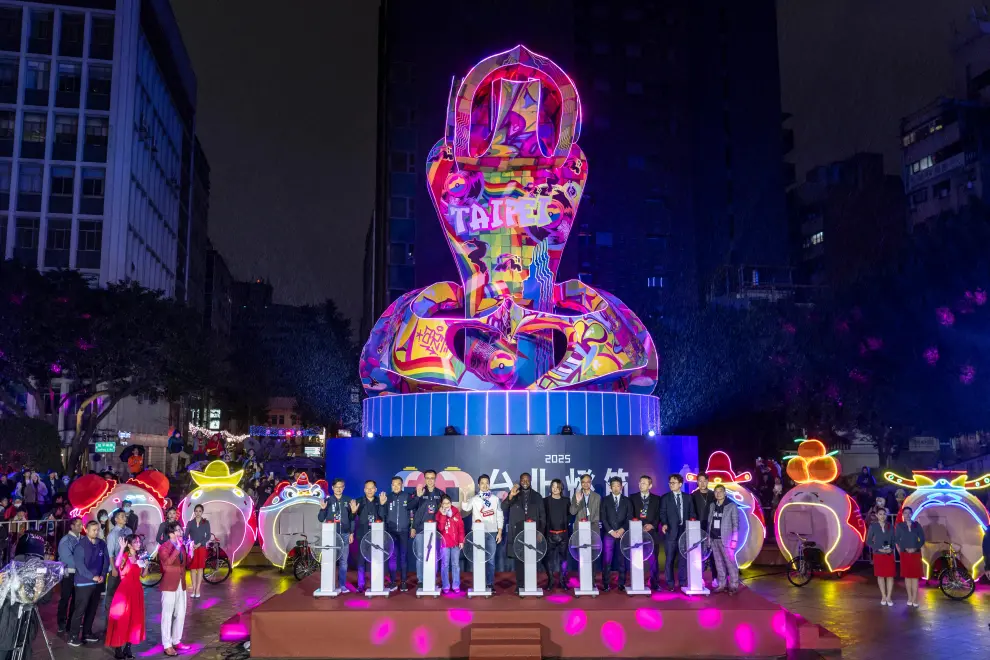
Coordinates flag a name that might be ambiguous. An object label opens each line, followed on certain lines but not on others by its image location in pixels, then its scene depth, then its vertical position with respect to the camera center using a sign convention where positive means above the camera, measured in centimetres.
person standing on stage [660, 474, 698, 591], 1321 -101
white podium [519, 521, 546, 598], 1279 -159
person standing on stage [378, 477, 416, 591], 1351 -103
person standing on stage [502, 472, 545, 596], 1341 -90
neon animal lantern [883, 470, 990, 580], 1673 -126
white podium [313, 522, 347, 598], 1301 -163
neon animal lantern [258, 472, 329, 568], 1877 -137
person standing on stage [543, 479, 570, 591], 1353 -123
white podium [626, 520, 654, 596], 1292 -160
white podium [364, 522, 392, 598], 1292 -164
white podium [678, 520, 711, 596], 1277 -163
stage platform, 1196 -241
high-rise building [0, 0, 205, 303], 4925 +1793
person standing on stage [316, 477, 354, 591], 1332 -98
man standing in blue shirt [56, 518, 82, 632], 1247 -180
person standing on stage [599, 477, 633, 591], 1328 -103
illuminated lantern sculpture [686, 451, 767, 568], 1806 -149
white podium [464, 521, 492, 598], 1288 -169
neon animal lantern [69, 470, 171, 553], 1698 -88
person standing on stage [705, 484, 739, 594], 1305 -131
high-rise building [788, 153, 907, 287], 6047 +1719
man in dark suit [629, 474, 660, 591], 1330 -91
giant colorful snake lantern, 1975 +394
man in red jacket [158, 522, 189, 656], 1195 -169
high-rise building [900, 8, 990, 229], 5944 +2135
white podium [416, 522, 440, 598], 1290 -166
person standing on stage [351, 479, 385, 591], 1338 -93
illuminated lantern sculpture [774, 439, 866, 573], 1802 -140
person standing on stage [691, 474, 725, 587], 1321 -75
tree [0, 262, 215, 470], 3400 +444
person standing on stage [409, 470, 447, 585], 1333 -82
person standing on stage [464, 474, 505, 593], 1315 -96
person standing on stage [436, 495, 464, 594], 1312 -130
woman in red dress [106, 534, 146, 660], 1161 -203
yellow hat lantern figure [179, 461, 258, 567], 1866 -112
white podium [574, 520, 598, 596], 1280 -161
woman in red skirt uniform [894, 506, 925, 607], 1530 -179
